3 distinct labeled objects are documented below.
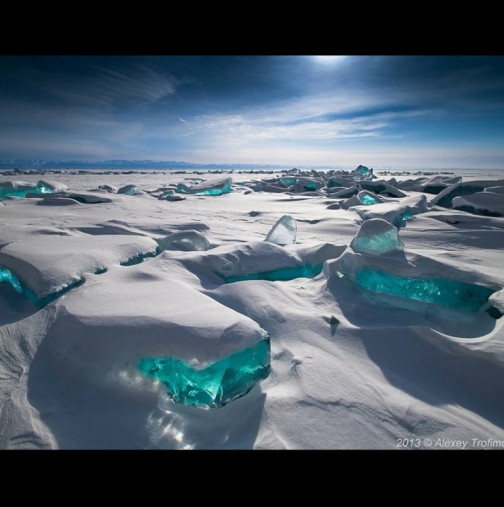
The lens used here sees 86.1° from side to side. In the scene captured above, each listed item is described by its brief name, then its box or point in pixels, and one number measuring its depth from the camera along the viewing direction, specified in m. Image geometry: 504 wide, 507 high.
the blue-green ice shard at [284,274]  1.96
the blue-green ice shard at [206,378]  0.98
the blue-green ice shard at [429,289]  1.65
